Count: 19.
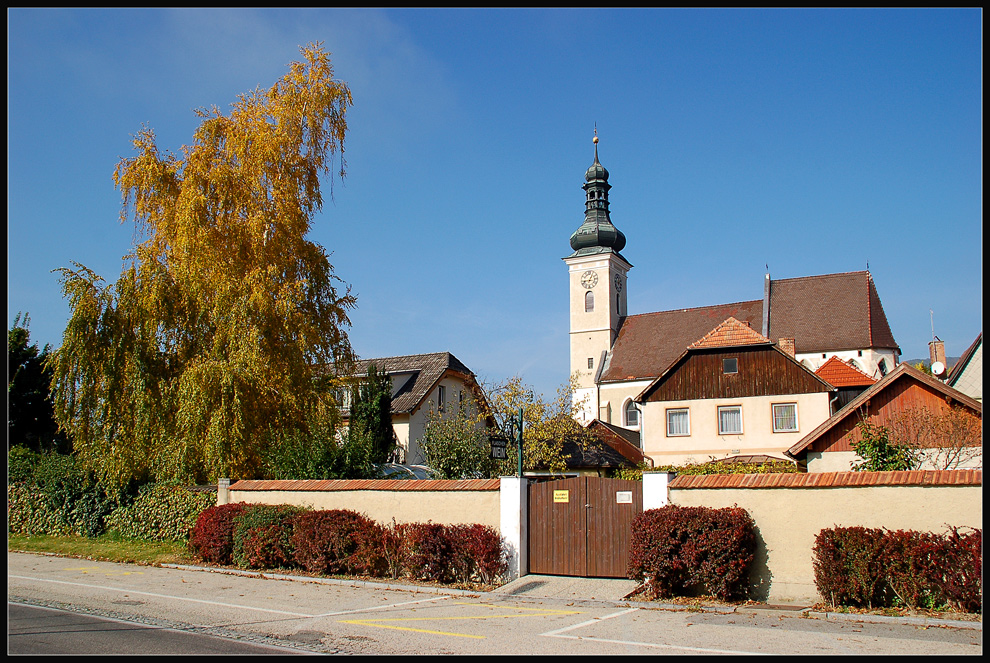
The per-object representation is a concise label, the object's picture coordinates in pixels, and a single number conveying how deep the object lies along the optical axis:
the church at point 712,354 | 34.28
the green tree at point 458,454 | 19.64
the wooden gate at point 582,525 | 13.61
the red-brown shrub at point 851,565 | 10.78
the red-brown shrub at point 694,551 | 11.68
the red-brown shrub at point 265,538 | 15.69
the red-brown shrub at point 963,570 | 10.04
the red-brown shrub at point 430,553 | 13.98
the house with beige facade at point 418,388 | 35.25
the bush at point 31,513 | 21.23
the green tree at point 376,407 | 30.41
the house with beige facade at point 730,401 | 33.88
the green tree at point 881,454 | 16.98
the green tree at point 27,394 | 34.34
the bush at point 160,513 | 18.34
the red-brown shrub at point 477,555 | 13.80
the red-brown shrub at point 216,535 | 16.53
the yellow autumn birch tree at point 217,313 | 19.48
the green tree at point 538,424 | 27.03
